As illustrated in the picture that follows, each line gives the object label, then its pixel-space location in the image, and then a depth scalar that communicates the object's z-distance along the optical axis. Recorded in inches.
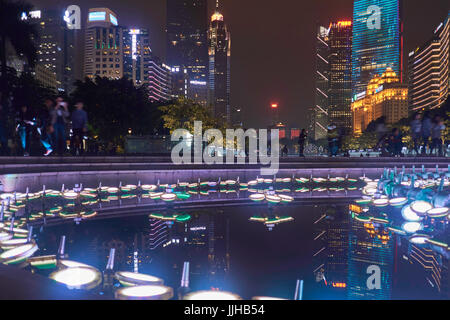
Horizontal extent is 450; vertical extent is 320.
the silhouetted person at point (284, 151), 1277.1
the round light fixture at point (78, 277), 170.6
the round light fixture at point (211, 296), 152.1
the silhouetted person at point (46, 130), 637.9
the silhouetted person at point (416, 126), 813.2
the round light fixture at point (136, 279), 172.7
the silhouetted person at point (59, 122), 592.7
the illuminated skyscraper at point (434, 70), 6446.9
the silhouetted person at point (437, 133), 781.6
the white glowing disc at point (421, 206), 321.7
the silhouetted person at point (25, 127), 603.2
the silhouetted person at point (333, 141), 918.4
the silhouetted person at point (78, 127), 616.1
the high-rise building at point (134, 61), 7557.1
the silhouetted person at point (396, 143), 908.0
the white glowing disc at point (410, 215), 335.9
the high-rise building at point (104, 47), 7096.5
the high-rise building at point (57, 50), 7263.8
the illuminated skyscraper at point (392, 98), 7075.3
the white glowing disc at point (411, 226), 299.3
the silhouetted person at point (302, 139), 893.9
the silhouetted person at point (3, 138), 638.2
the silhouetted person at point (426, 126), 799.1
